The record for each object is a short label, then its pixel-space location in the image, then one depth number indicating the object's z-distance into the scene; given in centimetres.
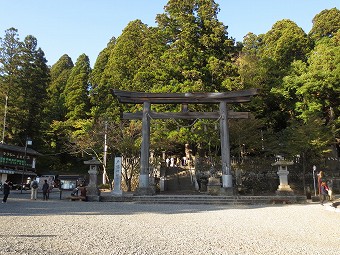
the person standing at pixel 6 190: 1303
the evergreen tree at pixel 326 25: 3222
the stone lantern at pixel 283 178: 1584
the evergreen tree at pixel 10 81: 3287
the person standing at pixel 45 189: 1539
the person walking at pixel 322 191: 1330
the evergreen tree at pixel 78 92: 3409
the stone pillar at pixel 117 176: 1599
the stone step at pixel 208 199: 1473
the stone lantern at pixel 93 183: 1531
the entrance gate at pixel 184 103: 1717
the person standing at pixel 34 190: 1542
